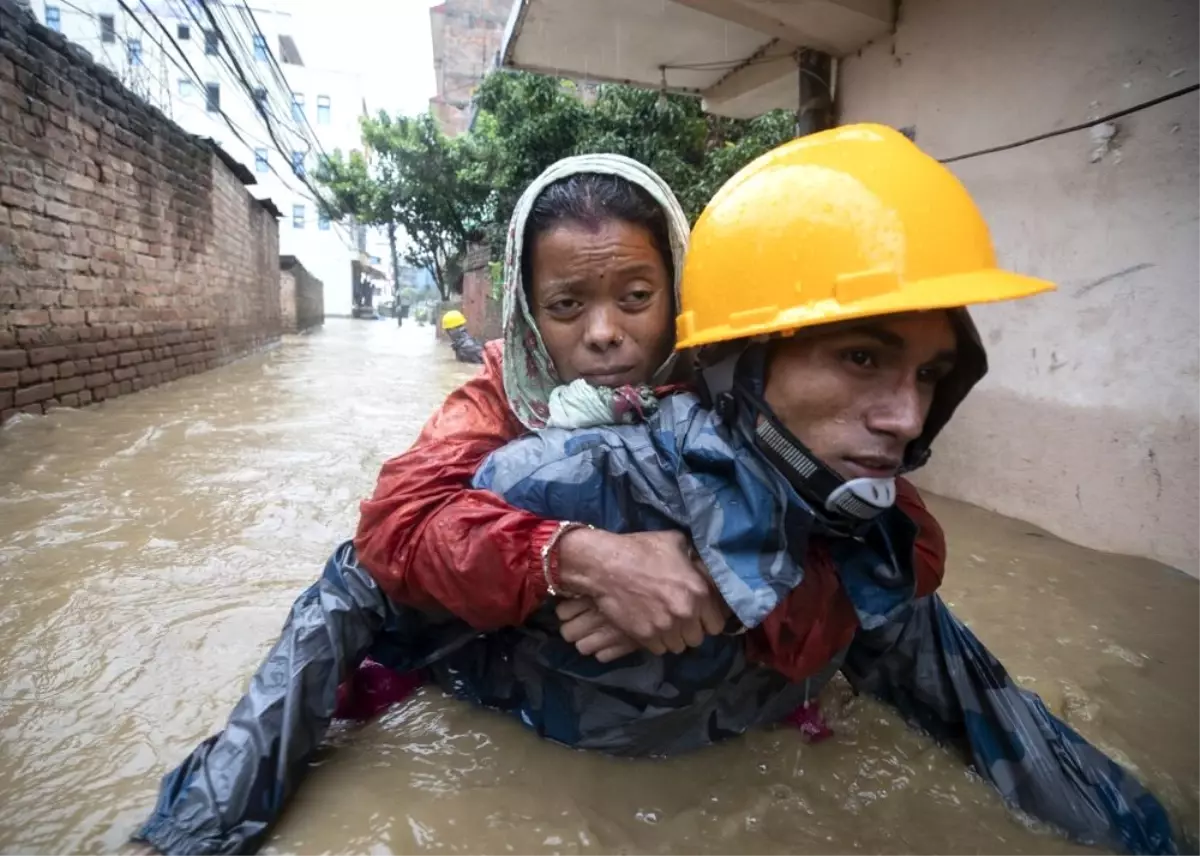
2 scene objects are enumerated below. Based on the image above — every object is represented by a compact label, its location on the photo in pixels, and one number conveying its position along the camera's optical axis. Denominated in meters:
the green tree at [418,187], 20.80
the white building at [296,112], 30.44
